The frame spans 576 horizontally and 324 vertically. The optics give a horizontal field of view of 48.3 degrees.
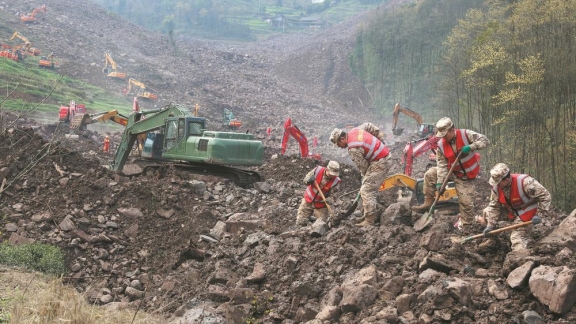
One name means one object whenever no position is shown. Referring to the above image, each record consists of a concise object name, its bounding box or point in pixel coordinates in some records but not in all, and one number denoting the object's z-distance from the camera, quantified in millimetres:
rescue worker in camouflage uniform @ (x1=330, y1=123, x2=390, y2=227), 9133
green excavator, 15820
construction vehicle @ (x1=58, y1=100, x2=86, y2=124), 27609
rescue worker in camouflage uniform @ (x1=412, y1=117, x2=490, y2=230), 7965
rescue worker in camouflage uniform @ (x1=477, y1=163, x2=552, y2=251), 6922
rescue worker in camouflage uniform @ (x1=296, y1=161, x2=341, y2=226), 10375
